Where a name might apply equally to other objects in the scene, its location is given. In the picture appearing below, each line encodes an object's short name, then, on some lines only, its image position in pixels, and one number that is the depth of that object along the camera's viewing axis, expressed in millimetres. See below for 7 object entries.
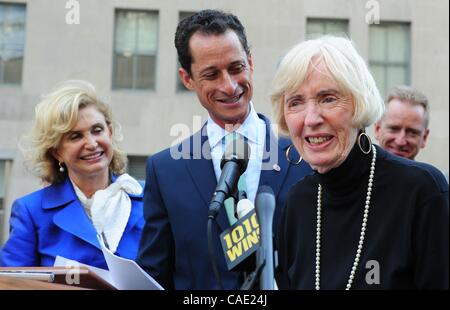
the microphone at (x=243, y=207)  2322
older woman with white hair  2324
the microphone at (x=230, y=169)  2318
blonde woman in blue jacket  4148
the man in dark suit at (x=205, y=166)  3205
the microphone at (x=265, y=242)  2072
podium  2150
